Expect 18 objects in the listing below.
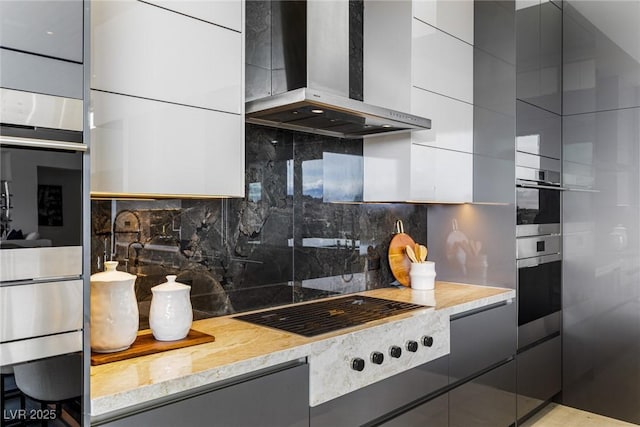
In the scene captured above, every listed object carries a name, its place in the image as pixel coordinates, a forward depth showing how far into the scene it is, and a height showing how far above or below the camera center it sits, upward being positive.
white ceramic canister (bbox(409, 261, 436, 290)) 2.96 -0.35
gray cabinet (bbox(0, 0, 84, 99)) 1.10 +0.37
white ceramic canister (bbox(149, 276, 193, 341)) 1.76 -0.35
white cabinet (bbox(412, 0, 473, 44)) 2.73 +1.13
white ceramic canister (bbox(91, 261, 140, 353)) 1.59 -0.31
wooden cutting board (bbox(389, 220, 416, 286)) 3.05 -0.25
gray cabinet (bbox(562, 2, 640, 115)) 3.22 +0.97
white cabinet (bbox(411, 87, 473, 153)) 2.72 +0.54
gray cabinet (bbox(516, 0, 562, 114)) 3.11 +1.03
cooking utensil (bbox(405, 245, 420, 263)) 3.03 -0.24
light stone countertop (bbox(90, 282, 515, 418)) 1.32 -0.45
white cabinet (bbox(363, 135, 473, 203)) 2.71 +0.23
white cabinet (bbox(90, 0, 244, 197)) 1.53 +0.38
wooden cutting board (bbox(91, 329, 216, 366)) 1.56 -0.44
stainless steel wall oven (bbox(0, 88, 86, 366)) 1.08 -0.03
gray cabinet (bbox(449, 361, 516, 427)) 2.52 -0.99
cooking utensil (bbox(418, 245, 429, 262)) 3.06 -0.24
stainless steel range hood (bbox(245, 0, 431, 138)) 2.21 +0.68
